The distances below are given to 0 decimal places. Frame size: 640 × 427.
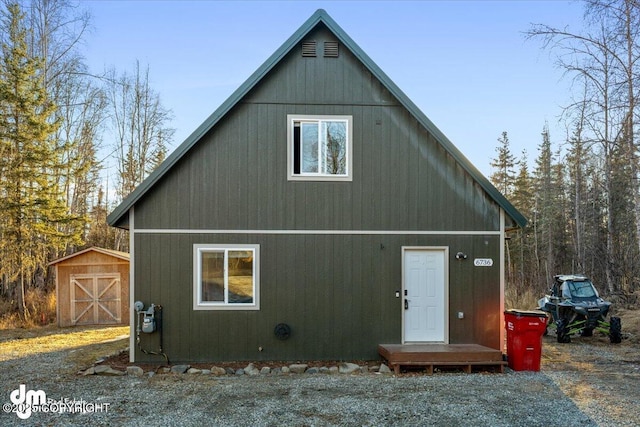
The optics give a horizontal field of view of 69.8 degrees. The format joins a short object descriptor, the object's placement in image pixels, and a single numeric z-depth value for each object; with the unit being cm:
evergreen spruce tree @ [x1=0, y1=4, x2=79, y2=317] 1485
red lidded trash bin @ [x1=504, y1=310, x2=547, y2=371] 800
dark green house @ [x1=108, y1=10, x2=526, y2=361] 862
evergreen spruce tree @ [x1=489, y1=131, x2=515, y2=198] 3534
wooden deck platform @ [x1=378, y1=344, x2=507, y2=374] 791
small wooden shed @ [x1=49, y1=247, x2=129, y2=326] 1448
